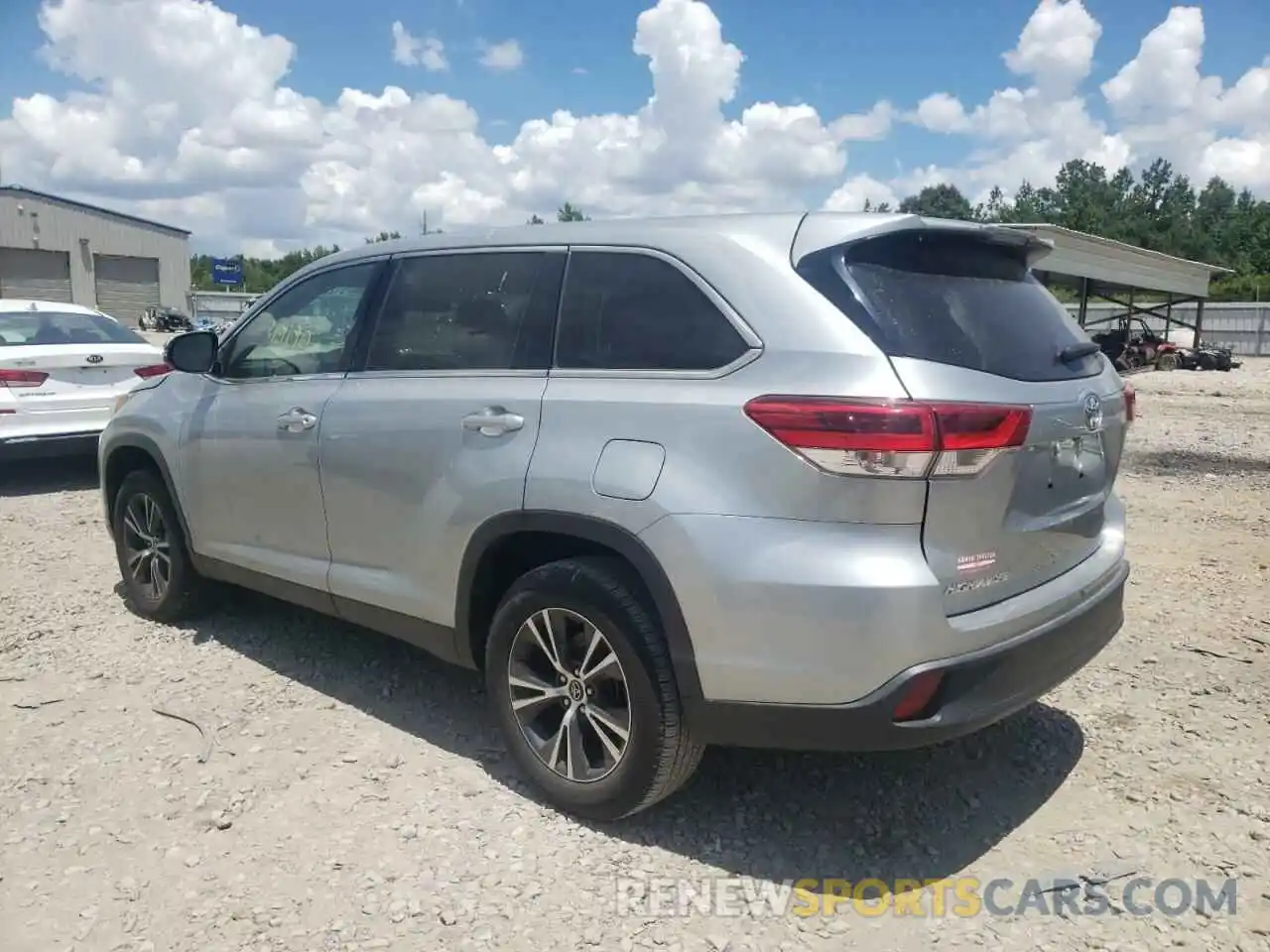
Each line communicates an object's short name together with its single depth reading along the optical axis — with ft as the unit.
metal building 142.92
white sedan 26.00
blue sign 217.36
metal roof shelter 80.42
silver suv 8.26
